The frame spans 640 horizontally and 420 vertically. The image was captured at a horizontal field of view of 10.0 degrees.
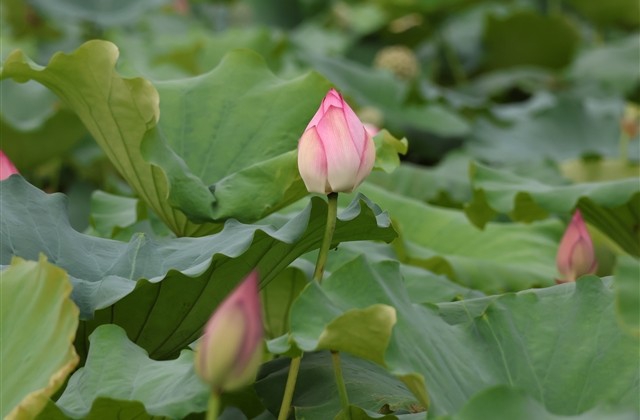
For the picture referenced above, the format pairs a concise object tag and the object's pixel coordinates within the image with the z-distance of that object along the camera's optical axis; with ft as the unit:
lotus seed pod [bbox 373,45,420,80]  27.32
